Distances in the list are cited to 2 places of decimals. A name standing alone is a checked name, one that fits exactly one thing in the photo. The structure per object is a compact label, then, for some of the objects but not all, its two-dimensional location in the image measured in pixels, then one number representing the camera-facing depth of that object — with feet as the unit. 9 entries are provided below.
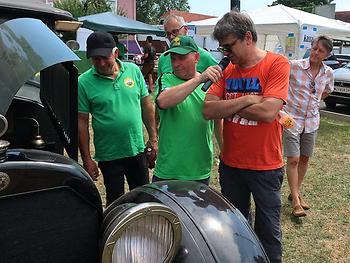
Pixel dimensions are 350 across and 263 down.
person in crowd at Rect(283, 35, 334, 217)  14.16
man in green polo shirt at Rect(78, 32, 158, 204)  10.05
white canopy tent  34.19
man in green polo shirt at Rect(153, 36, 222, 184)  9.09
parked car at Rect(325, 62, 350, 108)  35.76
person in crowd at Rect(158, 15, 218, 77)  11.42
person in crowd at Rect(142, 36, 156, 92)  45.75
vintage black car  4.61
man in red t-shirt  8.48
